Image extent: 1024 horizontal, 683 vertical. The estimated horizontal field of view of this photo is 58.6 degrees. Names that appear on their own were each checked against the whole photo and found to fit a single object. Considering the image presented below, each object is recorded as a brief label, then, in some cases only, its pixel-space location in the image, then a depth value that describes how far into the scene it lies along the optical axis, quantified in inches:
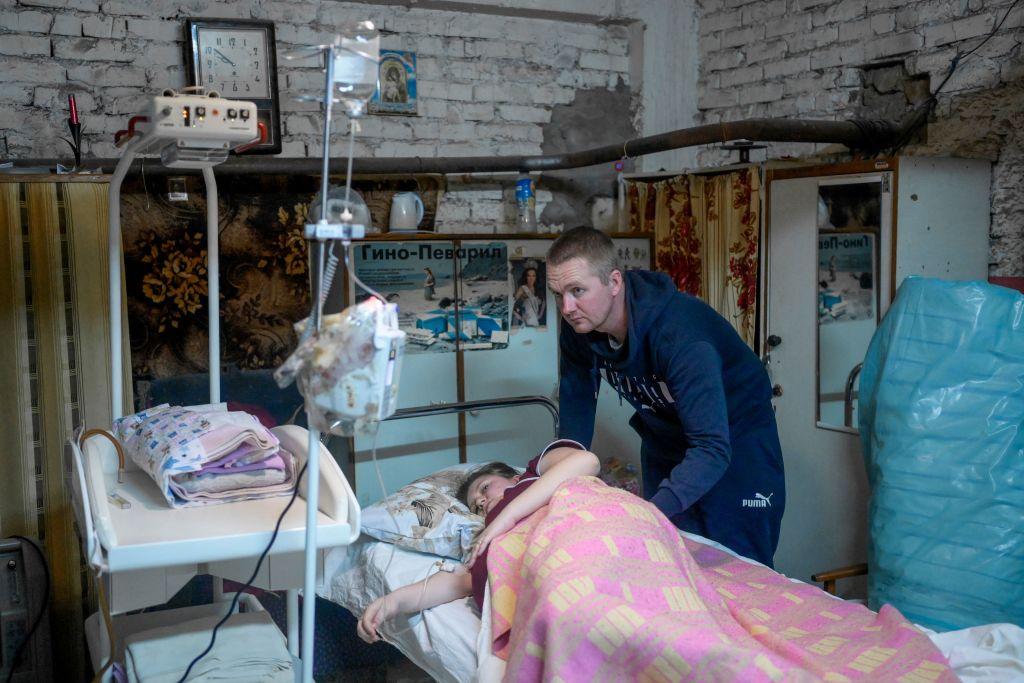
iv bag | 51.1
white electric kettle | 137.9
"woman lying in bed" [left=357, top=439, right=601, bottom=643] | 83.4
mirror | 114.4
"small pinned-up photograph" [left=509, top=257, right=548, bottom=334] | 141.7
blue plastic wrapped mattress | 91.8
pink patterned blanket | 62.6
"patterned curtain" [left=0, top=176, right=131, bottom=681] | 97.0
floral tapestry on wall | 127.0
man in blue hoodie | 84.3
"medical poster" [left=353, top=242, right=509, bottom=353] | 132.9
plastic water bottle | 149.3
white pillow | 93.0
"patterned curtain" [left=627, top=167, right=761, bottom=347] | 132.4
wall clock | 128.7
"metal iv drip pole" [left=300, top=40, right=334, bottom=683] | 50.9
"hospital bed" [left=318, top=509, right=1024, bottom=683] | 68.7
